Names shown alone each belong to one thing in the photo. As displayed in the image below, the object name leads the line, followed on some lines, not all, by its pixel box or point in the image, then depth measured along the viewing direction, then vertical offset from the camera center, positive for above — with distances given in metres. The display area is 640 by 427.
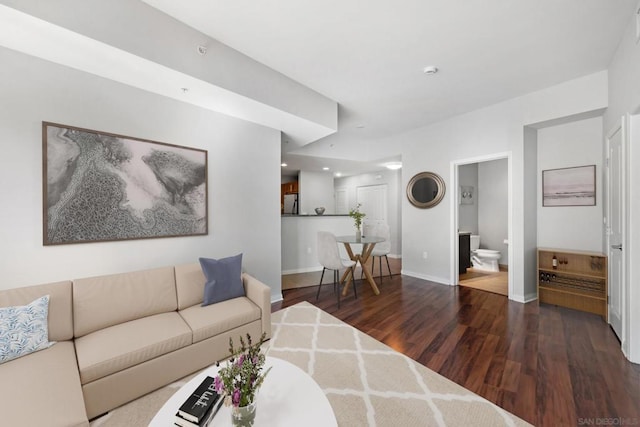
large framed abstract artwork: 1.96 +0.24
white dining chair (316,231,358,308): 3.40 -0.56
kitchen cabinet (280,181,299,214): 7.58 +0.77
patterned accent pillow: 1.42 -0.69
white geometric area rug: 1.48 -1.21
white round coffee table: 1.06 -0.88
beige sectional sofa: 1.20 -0.85
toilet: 4.86 -0.91
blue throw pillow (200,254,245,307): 2.29 -0.63
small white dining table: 3.67 -0.58
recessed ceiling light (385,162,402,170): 5.83 +1.13
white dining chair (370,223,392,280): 4.34 -0.59
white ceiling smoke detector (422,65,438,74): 2.64 +1.52
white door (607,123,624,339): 2.22 -0.13
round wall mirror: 4.20 +0.39
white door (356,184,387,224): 6.90 +0.29
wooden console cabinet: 2.88 -0.84
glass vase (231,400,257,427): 0.98 -0.80
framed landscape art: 3.13 +0.32
